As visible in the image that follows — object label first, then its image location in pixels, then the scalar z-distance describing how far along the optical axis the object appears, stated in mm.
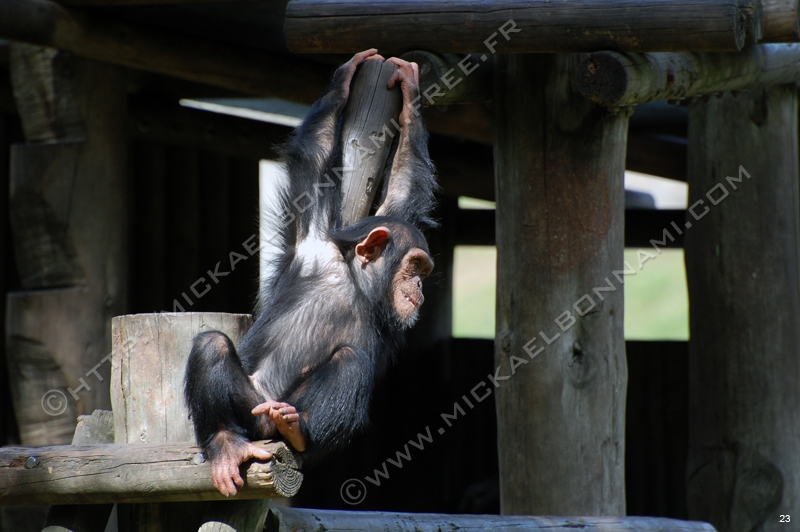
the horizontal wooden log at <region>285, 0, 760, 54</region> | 7586
